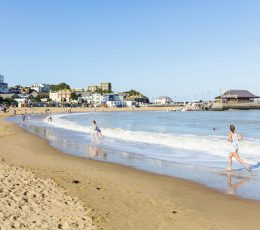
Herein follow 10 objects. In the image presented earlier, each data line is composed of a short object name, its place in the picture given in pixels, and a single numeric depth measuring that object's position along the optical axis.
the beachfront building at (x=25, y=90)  185.60
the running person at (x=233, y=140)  11.78
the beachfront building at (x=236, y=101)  130.38
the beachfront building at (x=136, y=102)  187.48
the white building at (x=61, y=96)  172.25
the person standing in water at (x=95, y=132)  22.20
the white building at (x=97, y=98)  180.25
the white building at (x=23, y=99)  132.85
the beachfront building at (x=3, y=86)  163.55
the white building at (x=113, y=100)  173.62
